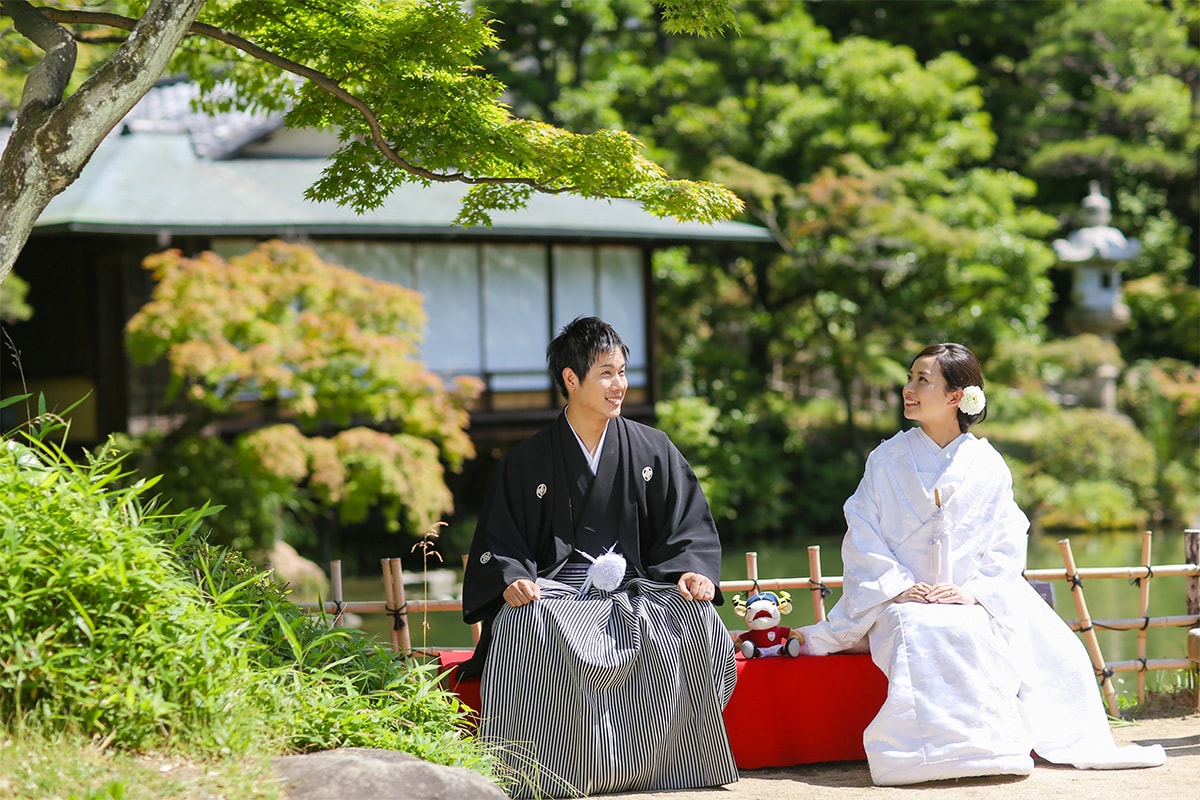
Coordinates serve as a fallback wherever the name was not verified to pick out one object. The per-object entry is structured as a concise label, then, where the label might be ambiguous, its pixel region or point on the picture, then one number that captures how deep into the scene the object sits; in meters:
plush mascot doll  8.97
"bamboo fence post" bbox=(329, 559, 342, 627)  10.41
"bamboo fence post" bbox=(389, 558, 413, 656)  10.02
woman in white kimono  8.06
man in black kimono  7.98
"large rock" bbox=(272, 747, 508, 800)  5.88
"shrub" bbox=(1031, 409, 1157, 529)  33.62
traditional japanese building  25.14
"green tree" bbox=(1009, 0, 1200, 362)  38.00
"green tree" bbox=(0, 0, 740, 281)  8.70
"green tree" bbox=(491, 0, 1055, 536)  33.03
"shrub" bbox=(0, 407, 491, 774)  5.99
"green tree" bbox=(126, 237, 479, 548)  21.33
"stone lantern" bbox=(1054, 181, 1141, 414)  37.06
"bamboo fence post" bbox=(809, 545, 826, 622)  10.45
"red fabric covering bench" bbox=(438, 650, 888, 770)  8.75
